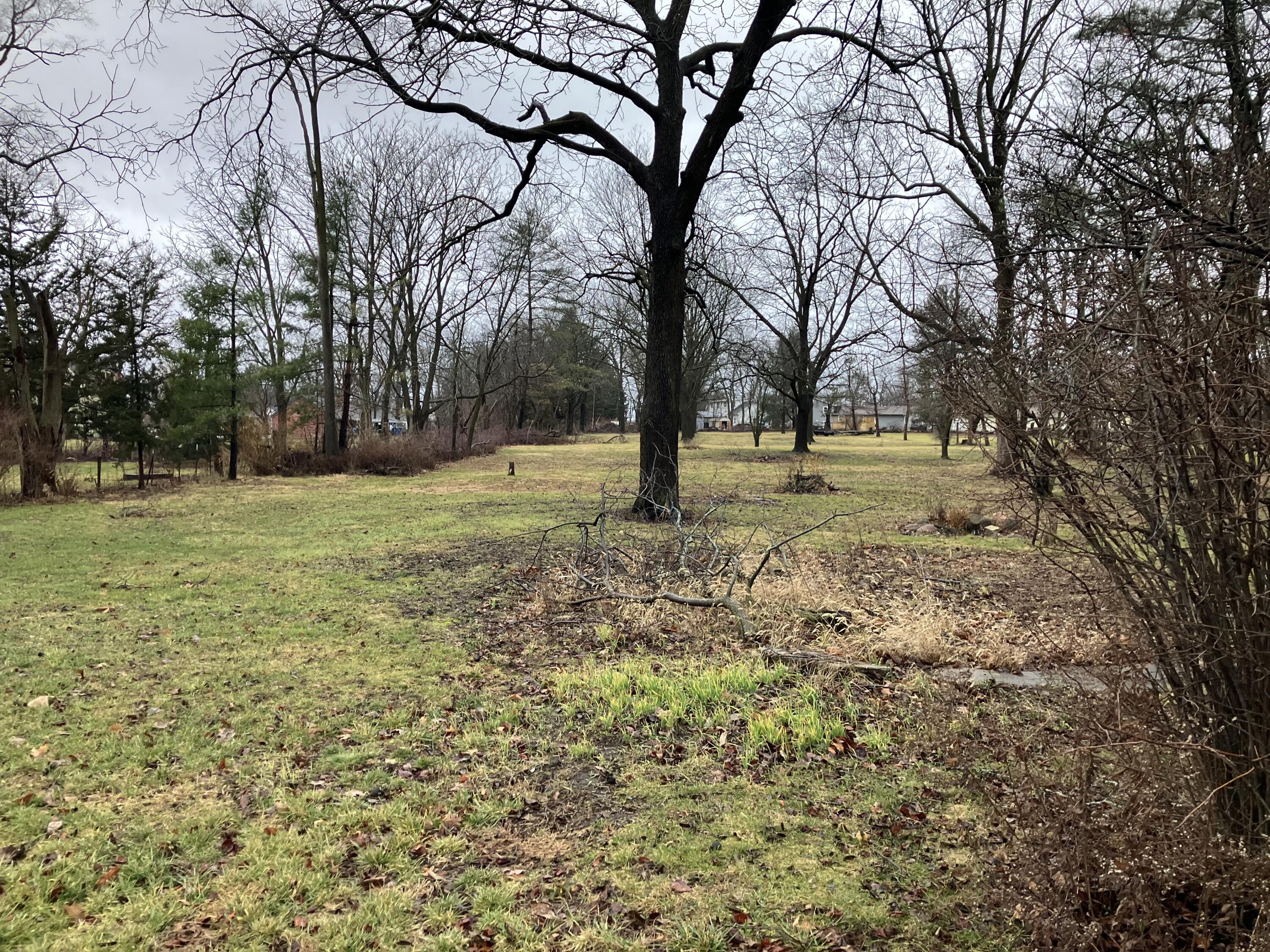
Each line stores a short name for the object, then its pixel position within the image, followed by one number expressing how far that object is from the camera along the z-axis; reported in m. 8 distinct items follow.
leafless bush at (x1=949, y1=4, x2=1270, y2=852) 1.84
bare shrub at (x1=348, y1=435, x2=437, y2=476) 22.83
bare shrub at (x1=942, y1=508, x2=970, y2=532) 11.18
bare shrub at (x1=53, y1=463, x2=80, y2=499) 14.62
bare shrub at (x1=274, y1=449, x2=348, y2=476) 21.50
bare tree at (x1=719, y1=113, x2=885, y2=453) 30.95
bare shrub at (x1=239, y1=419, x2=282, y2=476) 20.52
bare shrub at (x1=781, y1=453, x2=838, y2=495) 17.02
